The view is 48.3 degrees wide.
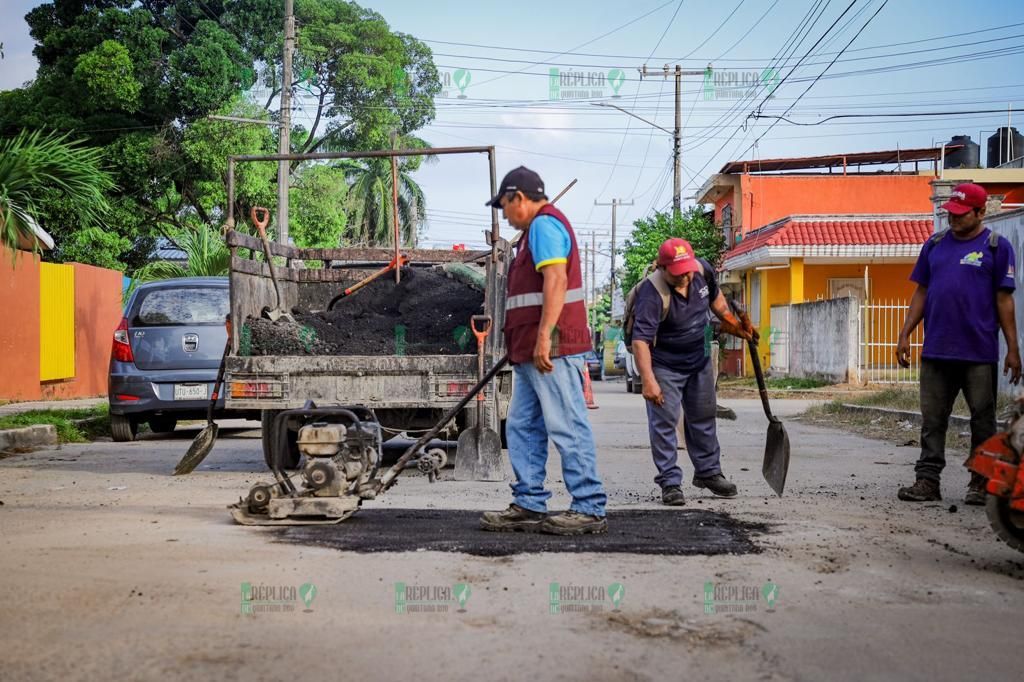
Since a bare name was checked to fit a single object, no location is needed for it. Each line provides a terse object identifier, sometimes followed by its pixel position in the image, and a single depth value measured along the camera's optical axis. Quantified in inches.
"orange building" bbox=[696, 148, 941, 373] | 1209.4
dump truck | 344.2
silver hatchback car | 453.4
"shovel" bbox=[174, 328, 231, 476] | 346.9
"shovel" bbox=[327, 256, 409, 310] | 408.8
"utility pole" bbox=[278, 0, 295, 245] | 1048.8
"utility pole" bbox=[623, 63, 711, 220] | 1494.8
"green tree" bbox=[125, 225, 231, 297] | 887.1
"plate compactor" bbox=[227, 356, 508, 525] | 236.1
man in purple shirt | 282.7
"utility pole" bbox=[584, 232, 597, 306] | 3788.1
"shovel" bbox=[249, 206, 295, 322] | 366.6
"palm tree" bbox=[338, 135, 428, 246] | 1727.4
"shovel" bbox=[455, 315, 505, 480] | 320.2
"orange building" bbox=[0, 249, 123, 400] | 690.8
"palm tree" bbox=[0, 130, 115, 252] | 460.8
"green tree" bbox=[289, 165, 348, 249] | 1489.9
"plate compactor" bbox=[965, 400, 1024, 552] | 192.2
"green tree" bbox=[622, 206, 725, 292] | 1592.0
